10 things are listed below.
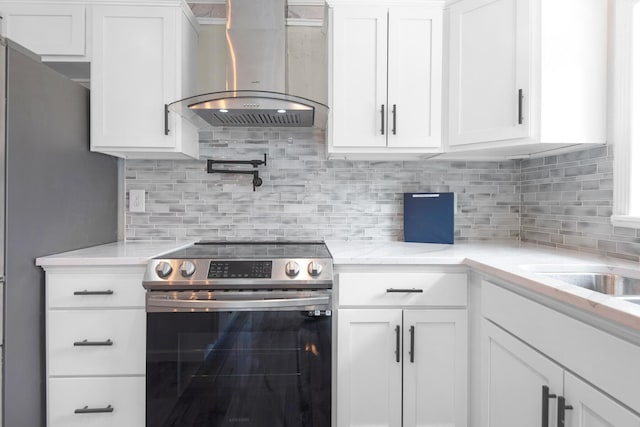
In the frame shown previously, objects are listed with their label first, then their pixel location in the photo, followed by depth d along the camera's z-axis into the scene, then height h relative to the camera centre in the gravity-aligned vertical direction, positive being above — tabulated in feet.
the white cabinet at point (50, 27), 6.25 +3.06
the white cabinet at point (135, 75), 6.21 +2.25
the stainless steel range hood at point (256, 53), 6.34 +2.70
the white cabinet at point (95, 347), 5.24 -1.99
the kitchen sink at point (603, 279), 4.30 -0.80
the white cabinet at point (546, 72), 5.24 +2.03
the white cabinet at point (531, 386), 2.93 -1.66
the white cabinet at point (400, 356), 5.36 -2.13
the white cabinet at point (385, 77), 6.22 +2.27
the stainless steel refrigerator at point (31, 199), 4.73 +0.10
